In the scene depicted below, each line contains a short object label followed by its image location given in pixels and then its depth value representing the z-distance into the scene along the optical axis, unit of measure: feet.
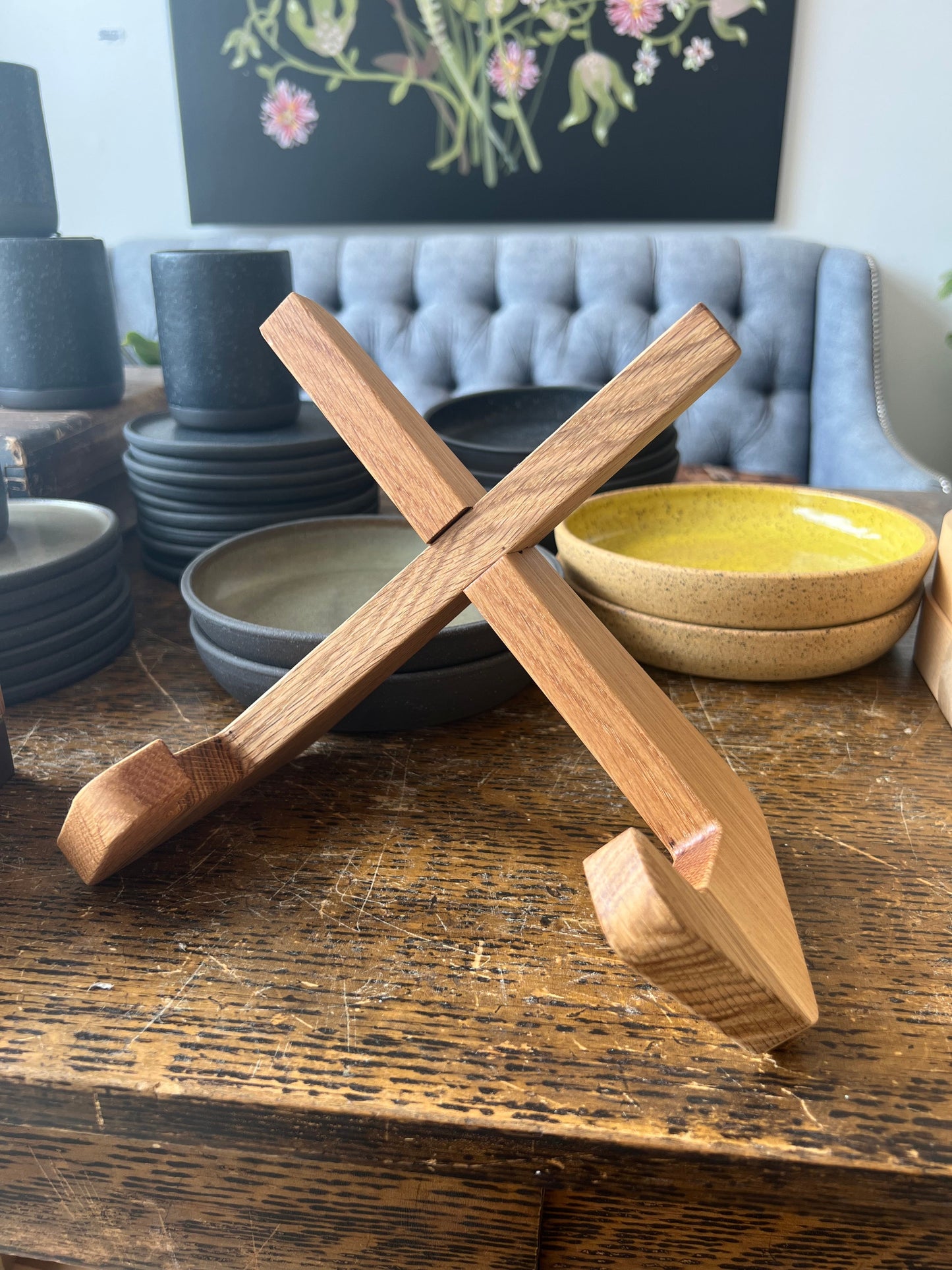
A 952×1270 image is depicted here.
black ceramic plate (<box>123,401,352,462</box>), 2.29
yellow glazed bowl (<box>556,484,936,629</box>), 1.80
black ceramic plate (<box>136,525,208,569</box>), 2.44
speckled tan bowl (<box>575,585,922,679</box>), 1.86
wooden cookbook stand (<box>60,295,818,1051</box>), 1.22
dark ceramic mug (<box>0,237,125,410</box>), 2.56
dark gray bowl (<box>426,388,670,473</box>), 2.97
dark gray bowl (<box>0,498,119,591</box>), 1.81
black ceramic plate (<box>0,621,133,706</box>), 1.88
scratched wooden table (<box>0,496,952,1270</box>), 0.98
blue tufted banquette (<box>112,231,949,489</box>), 6.64
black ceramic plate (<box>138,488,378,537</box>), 2.37
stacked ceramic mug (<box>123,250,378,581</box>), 2.30
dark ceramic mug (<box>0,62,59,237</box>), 2.88
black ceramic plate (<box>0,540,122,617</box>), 1.81
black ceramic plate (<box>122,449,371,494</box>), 2.32
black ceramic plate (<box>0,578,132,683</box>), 1.84
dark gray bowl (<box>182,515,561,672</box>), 1.62
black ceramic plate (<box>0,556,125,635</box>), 1.83
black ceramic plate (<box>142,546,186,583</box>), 2.50
